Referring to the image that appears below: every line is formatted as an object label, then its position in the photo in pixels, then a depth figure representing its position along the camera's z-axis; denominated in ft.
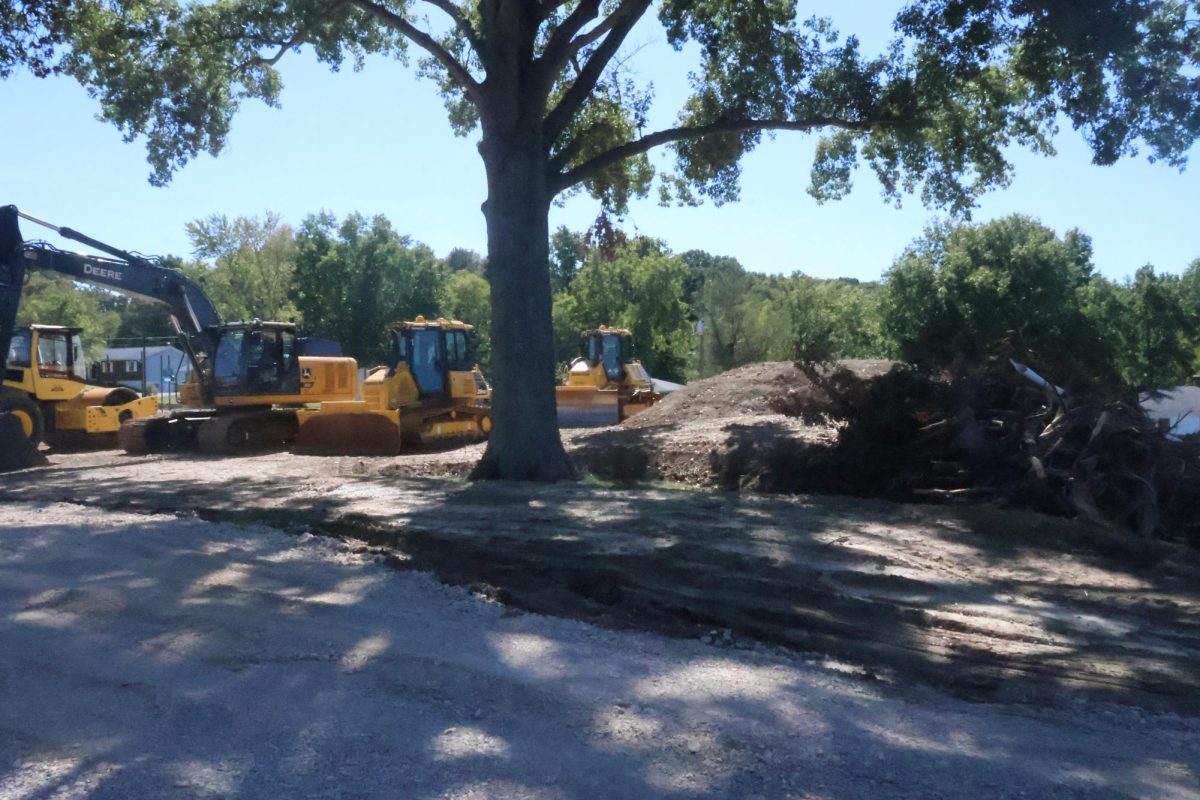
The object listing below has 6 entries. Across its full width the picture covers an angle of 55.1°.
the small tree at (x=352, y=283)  173.47
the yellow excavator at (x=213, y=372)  77.92
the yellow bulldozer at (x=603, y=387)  101.40
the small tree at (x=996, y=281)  114.52
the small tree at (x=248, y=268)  182.60
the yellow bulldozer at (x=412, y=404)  79.66
